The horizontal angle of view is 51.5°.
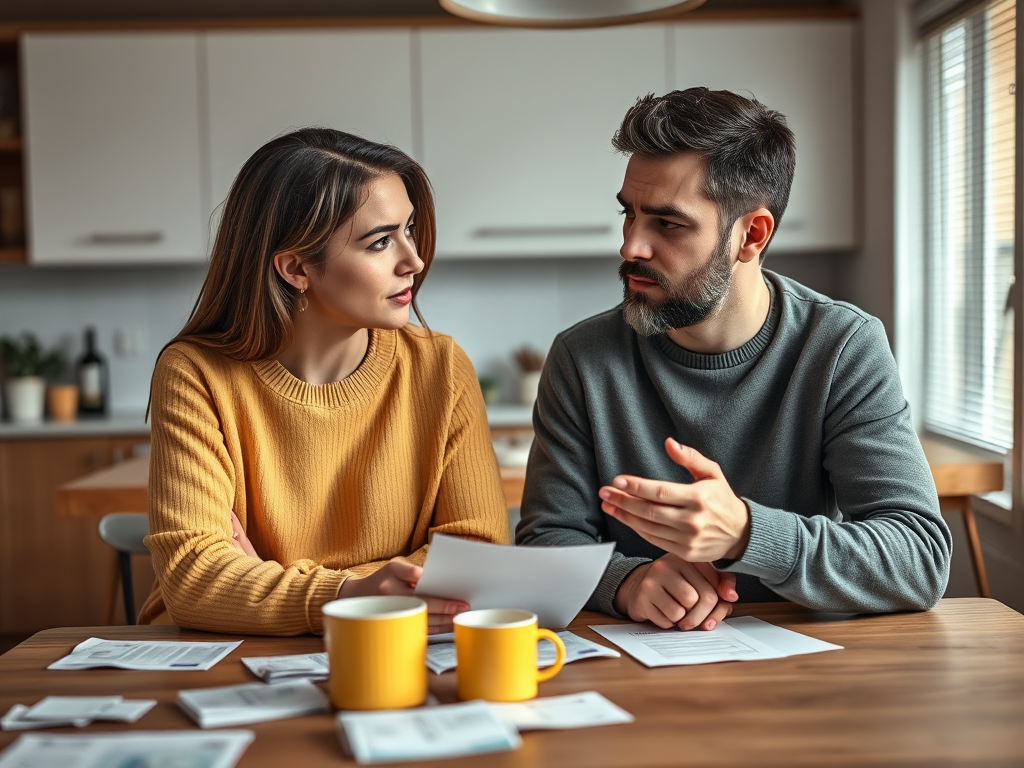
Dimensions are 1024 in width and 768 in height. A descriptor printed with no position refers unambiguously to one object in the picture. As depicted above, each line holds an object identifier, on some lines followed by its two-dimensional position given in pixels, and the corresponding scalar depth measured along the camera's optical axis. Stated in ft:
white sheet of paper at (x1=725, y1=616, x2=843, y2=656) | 3.91
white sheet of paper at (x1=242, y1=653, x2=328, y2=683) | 3.63
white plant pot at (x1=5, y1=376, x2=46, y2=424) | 12.82
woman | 5.07
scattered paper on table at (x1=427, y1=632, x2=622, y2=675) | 3.75
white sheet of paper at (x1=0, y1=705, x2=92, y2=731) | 3.22
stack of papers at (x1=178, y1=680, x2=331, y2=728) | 3.21
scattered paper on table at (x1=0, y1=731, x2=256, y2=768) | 2.88
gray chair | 7.59
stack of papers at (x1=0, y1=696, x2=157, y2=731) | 3.24
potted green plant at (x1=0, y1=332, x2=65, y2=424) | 12.82
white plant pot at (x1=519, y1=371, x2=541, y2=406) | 13.27
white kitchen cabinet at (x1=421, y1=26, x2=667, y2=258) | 12.32
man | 4.89
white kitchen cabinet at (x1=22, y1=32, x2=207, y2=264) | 12.20
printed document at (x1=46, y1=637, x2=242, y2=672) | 3.83
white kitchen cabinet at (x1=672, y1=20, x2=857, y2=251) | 12.39
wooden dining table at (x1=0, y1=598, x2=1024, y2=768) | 2.94
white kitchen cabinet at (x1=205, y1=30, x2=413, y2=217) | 12.26
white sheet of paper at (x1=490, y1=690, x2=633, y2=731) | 3.14
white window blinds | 9.45
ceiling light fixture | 5.07
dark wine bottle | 13.19
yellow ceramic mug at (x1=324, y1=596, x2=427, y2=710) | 3.24
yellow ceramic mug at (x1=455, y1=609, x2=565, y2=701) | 3.30
